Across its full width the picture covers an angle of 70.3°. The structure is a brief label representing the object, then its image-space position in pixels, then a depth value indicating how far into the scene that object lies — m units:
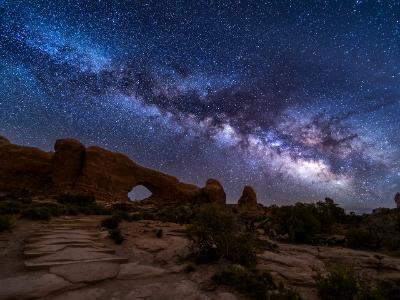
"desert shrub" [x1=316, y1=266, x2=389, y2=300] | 6.20
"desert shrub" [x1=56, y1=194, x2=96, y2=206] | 26.77
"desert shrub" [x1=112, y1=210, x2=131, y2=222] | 18.05
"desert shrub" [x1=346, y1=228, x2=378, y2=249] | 14.78
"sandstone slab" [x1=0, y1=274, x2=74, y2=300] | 6.00
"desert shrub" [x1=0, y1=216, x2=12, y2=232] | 11.96
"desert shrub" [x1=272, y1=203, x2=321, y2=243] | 15.80
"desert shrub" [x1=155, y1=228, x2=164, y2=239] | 13.82
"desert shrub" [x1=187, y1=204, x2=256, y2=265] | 9.76
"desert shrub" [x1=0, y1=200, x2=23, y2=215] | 16.29
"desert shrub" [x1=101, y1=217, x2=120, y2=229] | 15.59
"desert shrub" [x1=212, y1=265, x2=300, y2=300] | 6.47
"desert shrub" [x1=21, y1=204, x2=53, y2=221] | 15.59
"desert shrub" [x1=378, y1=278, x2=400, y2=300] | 7.37
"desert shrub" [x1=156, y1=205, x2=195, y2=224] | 21.05
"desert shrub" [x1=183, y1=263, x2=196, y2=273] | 8.85
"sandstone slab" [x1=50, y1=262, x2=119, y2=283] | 7.31
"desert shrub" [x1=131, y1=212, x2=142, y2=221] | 19.48
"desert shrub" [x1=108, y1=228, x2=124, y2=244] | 12.18
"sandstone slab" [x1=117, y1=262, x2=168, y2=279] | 8.07
